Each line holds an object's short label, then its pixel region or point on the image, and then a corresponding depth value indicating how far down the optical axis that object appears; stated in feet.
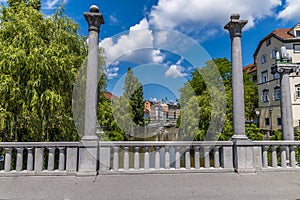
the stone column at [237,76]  16.60
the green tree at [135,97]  64.80
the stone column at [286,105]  19.38
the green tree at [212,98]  45.02
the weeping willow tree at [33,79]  18.13
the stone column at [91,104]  14.93
